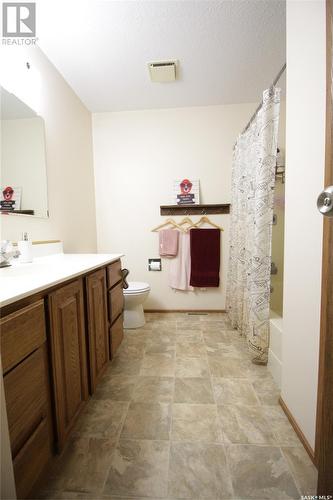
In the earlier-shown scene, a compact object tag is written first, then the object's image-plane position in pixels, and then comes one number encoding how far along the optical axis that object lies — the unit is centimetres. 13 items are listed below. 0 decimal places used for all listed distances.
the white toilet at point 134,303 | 200
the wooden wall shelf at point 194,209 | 239
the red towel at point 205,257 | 240
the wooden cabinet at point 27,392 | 58
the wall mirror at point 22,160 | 125
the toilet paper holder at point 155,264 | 252
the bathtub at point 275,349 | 131
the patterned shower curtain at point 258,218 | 137
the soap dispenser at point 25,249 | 127
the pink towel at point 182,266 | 246
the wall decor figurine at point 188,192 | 240
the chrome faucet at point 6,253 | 111
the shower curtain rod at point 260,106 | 121
